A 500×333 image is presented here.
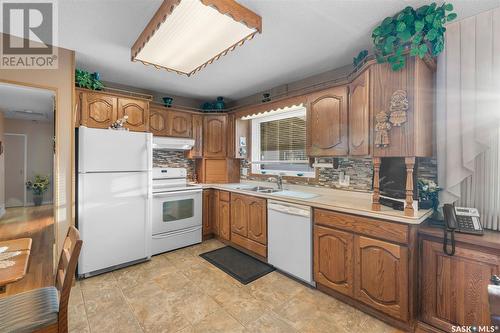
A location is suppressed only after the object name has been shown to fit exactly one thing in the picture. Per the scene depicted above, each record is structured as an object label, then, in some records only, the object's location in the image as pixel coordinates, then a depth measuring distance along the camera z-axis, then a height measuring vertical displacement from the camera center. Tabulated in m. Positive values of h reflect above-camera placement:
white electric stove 2.99 -0.66
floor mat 2.48 -1.21
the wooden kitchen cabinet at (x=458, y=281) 1.46 -0.80
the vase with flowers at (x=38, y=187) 5.99 -0.62
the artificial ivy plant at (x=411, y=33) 1.52 +0.94
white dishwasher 2.25 -0.80
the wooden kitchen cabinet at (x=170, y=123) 3.33 +0.65
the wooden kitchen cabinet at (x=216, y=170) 3.85 -0.09
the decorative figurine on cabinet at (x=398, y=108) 1.65 +0.43
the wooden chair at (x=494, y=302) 0.70 -0.44
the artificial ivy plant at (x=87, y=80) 2.59 +1.00
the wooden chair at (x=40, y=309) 1.15 -0.81
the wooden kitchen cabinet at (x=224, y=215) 3.28 -0.76
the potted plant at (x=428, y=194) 1.88 -0.24
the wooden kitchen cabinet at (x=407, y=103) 1.63 +0.48
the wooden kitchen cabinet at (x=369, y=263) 1.66 -0.81
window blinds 3.16 +0.39
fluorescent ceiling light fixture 1.49 +1.03
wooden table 1.08 -0.54
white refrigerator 2.39 -0.38
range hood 3.31 +0.33
